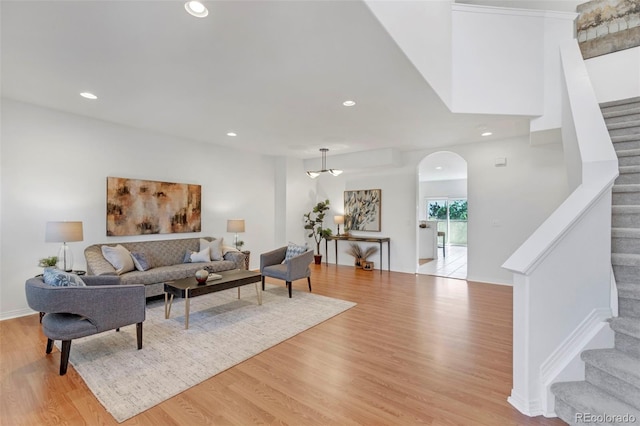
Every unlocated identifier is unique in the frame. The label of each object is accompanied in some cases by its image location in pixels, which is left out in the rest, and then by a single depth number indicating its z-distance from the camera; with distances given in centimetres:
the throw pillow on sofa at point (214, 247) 527
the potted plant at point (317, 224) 755
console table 676
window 1213
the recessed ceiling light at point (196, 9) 197
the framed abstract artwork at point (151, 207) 466
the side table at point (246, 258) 576
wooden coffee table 332
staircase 168
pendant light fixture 618
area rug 218
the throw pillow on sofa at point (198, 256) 504
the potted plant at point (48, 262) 362
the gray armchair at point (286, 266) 458
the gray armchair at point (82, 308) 235
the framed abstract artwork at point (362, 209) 716
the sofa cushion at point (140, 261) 437
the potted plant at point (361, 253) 712
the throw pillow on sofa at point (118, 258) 414
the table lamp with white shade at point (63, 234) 358
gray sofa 397
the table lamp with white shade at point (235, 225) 589
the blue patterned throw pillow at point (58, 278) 246
